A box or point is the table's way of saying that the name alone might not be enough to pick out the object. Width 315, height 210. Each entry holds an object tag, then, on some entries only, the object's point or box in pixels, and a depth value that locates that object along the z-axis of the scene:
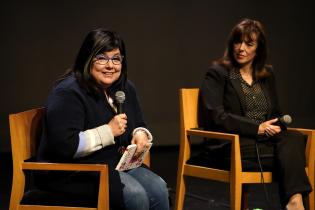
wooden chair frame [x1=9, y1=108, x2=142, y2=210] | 4.13
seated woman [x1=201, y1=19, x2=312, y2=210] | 5.52
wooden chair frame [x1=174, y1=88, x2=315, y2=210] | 5.45
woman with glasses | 4.26
